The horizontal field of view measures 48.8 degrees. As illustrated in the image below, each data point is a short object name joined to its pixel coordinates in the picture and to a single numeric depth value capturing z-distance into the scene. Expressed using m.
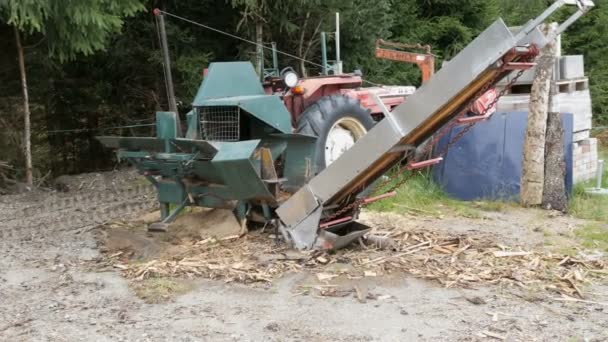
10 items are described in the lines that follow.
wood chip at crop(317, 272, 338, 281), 5.22
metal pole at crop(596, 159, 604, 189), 8.65
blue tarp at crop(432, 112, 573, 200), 8.51
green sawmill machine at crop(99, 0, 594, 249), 4.85
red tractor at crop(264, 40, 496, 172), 7.33
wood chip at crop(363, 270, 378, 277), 5.25
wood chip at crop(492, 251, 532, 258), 5.66
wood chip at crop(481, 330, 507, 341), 4.02
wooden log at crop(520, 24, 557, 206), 7.95
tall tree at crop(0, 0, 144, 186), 7.85
